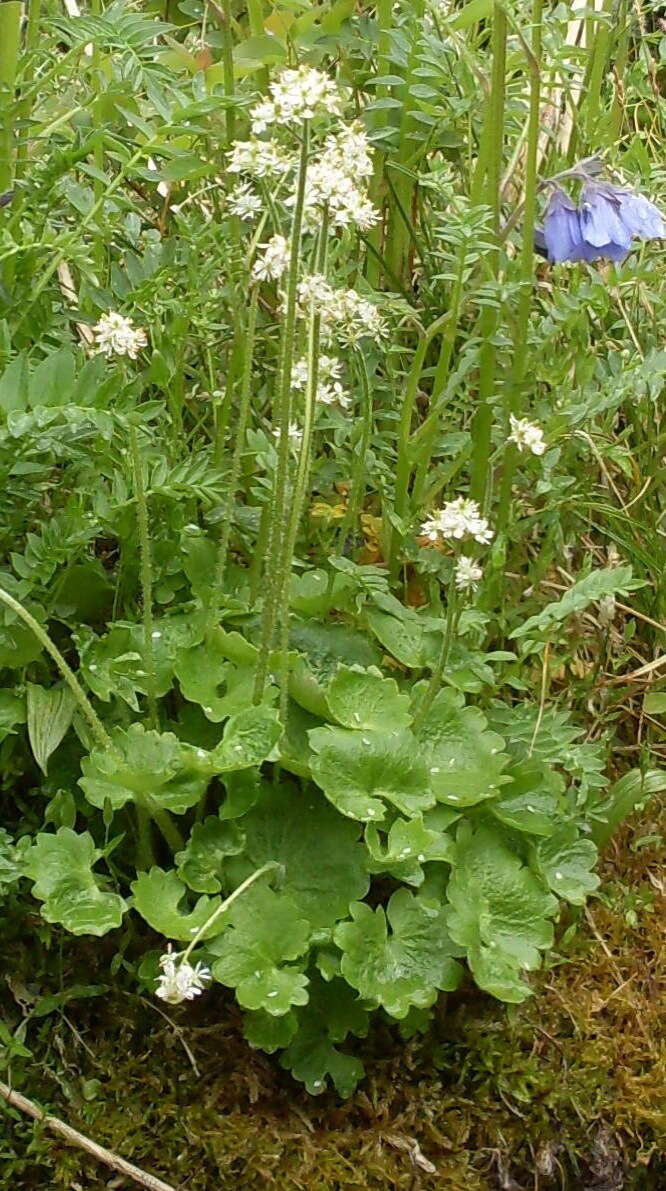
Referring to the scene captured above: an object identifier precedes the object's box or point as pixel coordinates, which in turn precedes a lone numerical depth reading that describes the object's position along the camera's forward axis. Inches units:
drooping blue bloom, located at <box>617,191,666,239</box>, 23.0
